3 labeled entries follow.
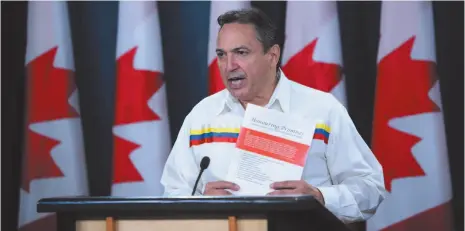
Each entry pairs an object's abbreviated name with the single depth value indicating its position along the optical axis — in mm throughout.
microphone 4687
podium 3680
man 5437
